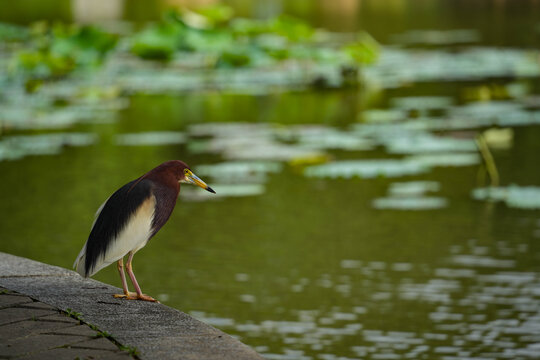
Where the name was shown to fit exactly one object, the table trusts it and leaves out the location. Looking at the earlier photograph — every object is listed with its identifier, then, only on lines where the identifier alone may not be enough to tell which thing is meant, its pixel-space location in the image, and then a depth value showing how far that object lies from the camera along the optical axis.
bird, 7.33
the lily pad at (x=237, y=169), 16.84
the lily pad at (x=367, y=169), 16.80
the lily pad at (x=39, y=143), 18.97
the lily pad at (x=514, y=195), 14.89
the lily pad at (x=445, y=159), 17.48
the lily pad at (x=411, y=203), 14.99
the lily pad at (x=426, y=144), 18.39
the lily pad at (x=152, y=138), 19.42
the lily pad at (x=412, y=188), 15.73
